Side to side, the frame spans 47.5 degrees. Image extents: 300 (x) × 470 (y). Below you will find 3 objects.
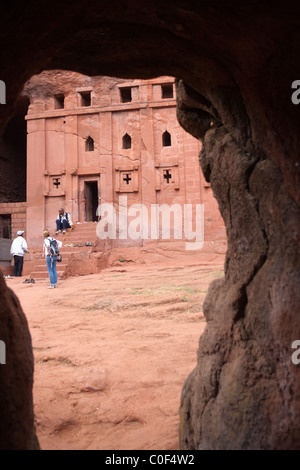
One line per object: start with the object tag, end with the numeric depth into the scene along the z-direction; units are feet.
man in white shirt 42.42
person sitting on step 50.98
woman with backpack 33.35
